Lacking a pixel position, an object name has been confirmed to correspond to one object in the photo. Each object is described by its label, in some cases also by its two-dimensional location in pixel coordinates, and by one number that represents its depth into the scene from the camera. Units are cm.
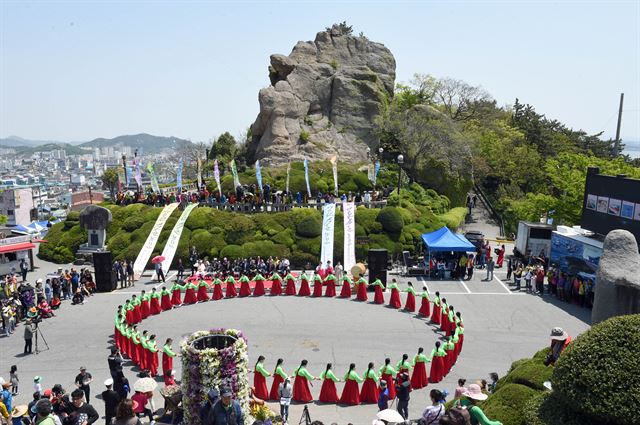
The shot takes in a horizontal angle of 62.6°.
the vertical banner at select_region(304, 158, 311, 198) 3469
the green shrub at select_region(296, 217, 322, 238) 2964
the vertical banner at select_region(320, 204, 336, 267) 2780
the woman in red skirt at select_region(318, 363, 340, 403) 1346
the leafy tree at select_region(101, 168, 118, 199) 7756
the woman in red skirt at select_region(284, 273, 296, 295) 2339
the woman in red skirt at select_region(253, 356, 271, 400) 1354
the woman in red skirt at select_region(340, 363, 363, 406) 1326
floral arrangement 1048
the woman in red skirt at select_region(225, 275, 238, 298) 2291
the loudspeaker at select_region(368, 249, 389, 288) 2397
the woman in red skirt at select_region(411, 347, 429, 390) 1411
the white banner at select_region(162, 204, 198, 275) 2684
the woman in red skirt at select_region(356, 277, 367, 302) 2244
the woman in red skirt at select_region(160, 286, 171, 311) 2133
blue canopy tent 2575
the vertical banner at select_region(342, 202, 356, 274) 2696
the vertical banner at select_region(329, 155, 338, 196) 3365
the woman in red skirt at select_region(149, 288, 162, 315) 2081
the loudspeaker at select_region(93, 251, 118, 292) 2439
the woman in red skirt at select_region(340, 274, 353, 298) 2292
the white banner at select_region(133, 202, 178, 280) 2698
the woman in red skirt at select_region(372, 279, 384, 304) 2195
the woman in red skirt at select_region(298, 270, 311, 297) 2336
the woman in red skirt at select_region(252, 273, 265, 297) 2342
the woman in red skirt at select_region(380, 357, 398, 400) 1304
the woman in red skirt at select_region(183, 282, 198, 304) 2230
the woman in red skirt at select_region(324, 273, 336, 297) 2308
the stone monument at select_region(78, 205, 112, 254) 3013
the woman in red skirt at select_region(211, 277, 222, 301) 2292
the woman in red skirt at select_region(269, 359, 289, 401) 1306
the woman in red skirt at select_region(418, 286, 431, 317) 2014
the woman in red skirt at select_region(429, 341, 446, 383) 1438
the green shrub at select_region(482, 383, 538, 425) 852
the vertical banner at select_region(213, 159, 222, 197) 3338
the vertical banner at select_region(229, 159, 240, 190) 3325
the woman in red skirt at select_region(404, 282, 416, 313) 2089
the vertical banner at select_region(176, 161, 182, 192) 3486
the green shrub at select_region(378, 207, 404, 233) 2992
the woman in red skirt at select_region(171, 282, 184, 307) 2192
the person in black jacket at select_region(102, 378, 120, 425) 1128
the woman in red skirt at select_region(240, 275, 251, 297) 2317
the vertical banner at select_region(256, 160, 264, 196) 3350
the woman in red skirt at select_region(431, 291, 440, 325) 1931
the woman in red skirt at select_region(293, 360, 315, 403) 1349
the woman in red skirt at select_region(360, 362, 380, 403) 1323
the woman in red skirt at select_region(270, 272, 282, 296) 2350
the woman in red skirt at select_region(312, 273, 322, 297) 2302
